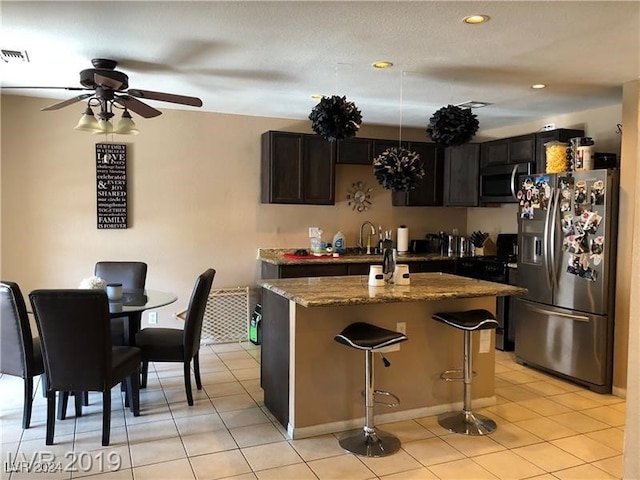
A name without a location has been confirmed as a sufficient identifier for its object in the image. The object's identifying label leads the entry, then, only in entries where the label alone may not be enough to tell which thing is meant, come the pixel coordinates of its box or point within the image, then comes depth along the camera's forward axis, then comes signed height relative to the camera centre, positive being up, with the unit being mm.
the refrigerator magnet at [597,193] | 3949 +238
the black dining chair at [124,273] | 4398 -473
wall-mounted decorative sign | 4953 +321
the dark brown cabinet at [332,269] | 5121 -501
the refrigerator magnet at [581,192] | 4074 +250
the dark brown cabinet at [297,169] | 5344 +541
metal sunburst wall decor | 5980 +286
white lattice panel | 5426 -1037
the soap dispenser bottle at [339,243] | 5719 -253
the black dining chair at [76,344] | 2918 -735
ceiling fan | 3344 +827
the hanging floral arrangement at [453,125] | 3635 +685
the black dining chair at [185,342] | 3713 -904
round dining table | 3426 -605
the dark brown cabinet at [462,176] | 5723 +531
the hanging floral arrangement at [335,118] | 3441 +691
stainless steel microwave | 5062 +434
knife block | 5840 -292
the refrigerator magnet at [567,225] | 4175 -14
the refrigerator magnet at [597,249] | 3971 -199
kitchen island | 3209 -878
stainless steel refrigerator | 3982 -411
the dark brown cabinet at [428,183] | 6012 +455
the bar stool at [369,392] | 2930 -1031
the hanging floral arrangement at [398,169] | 3611 +365
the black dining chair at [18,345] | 3164 -806
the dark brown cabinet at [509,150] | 5042 +740
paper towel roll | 6031 -210
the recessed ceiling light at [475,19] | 2660 +1064
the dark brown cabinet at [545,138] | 4816 +803
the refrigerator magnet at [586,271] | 4037 -376
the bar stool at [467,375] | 3256 -1020
